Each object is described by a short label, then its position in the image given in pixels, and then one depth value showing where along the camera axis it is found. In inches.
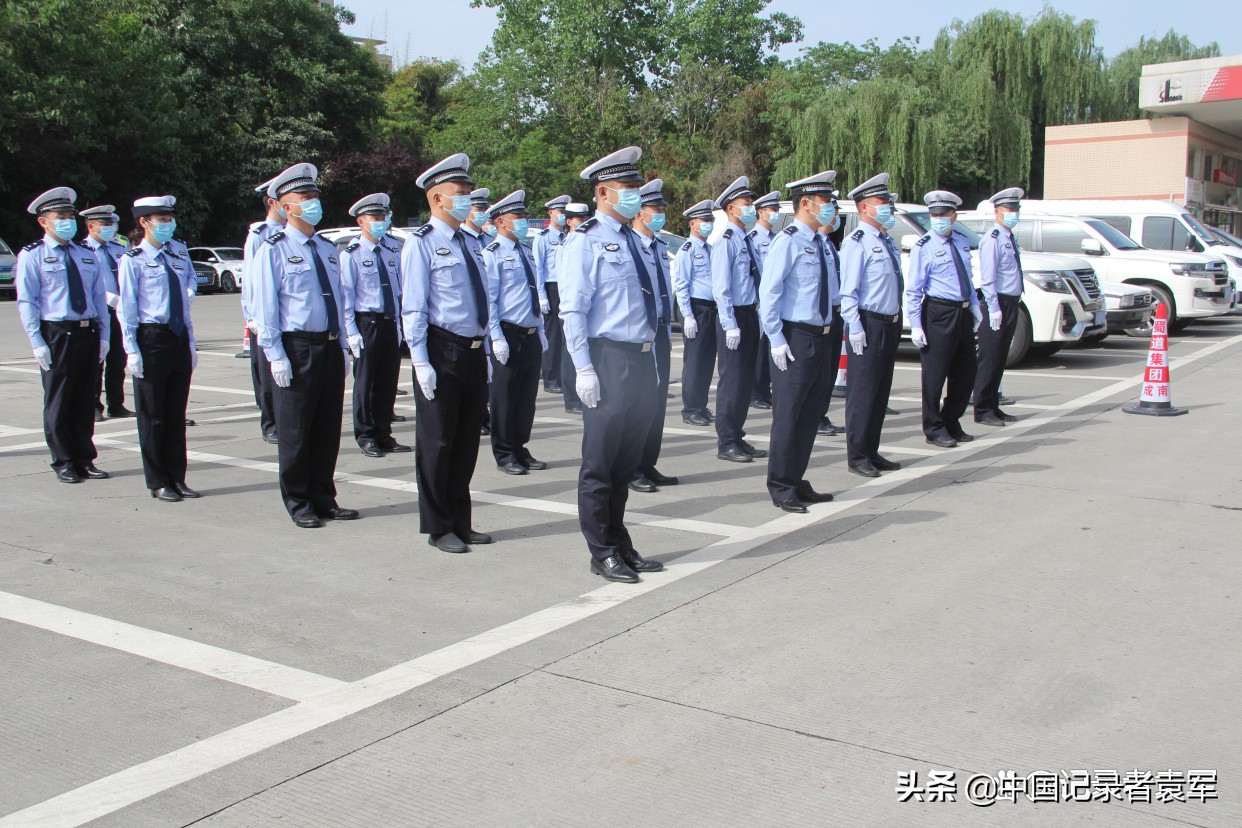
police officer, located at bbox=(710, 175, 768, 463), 362.9
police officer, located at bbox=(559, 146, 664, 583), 228.8
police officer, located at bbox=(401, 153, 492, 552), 247.3
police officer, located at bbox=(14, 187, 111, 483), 325.4
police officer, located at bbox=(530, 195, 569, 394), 481.8
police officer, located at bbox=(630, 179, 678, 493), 308.0
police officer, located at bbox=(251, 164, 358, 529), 266.1
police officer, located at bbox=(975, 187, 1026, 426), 412.5
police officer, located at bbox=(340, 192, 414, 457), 378.0
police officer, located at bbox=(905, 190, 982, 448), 373.1
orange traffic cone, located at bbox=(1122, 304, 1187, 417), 426.9
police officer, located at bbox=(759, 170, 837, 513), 285.4
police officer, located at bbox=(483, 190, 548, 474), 344.8
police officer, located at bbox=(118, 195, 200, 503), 305.0
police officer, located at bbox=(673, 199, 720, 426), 423.8
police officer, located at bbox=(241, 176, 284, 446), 281.7
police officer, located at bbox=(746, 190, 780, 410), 419.2
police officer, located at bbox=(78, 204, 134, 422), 406.0
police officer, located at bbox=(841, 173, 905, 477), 328.2
